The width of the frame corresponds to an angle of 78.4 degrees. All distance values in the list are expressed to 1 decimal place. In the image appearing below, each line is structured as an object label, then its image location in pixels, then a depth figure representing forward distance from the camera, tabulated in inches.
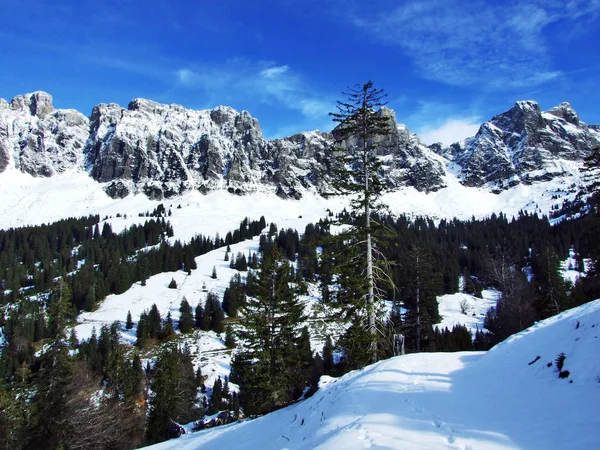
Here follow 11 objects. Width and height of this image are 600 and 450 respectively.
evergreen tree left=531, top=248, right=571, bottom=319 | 1771.7
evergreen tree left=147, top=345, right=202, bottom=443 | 1342.4
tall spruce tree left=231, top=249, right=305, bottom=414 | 1051.3
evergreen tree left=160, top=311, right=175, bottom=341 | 3430.1
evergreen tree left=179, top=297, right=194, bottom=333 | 3614.7
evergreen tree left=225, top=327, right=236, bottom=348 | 3366.1
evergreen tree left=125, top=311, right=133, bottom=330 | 3644.2
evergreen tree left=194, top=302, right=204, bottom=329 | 3796.8
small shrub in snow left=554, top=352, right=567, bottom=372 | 354.4
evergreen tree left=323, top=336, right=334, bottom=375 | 2346.7
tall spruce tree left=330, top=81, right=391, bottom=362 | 726.5
